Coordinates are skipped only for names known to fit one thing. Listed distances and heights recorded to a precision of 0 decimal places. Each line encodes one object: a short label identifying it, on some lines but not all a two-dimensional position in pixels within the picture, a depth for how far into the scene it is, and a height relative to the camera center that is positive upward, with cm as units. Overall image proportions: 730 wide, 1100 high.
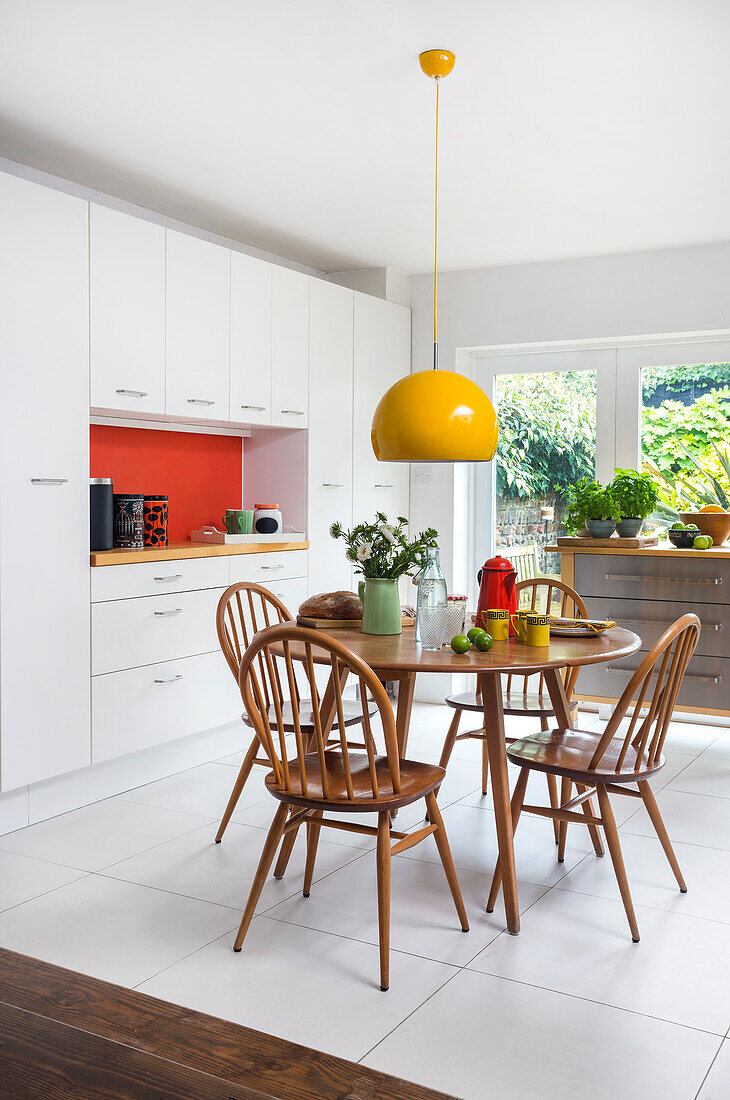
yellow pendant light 264 +28
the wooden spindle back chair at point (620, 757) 253 -68
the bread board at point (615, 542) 479 -11
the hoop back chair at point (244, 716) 301 -65
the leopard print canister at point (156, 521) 397 -1
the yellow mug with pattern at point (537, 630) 278 -32
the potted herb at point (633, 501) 488 +10
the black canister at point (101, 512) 359 +2
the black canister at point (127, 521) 378 -1
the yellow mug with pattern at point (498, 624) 295 -33
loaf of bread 311 -29
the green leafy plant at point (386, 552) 286 -10
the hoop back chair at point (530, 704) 324 -65
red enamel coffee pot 306 -22
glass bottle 279 -27
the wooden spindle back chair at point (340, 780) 226 -69
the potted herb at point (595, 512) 490 +4
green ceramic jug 292 -27
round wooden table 248 -38
